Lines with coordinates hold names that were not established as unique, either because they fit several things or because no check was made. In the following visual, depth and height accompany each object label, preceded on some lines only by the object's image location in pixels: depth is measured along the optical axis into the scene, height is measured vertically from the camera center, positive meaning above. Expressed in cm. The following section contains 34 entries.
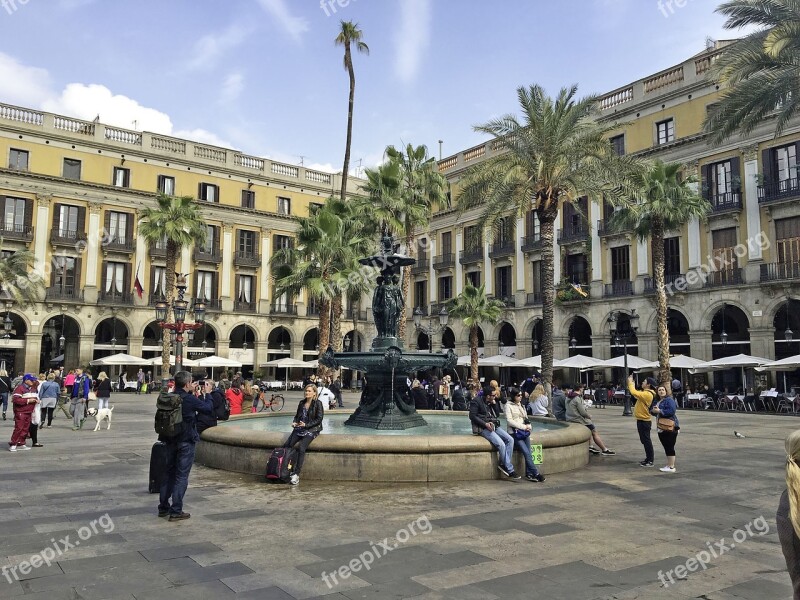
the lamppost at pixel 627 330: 2497 +207
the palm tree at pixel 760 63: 1495 +771
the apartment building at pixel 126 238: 3909 +885
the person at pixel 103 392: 1741 -65
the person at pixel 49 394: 1589 -64
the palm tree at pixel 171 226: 3422 +782
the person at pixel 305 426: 877 -81
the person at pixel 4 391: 1692 -61
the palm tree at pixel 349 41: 3594 +1897
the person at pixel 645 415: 1067 -80
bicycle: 2391 -145
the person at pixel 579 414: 1202 -89
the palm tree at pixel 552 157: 2111 +726
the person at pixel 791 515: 208 -51
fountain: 881 -111
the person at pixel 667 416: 1009 -77
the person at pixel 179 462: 662 -100
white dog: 1625 -118
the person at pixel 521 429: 915 -90
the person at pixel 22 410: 1184 -79
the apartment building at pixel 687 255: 2930 +615
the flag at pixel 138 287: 3850 +499
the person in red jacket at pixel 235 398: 1589 -75
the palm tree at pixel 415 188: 3076 +899
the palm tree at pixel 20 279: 3541 +518
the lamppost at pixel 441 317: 2602 +219
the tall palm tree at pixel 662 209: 2717 +698
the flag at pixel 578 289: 3443 +433
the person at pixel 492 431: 909 -94
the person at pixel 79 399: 1638 -83
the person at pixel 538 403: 1392 -77
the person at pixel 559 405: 1447 -85
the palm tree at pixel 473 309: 3591 +344
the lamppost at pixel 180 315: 2208 +200
